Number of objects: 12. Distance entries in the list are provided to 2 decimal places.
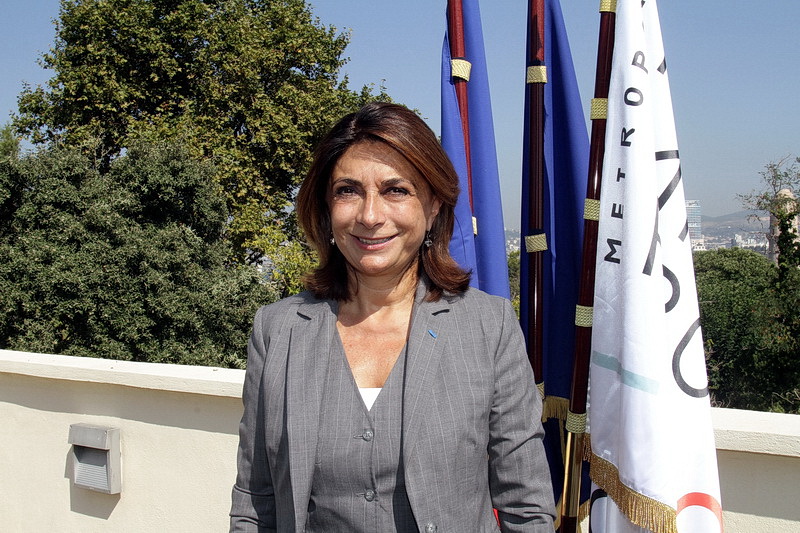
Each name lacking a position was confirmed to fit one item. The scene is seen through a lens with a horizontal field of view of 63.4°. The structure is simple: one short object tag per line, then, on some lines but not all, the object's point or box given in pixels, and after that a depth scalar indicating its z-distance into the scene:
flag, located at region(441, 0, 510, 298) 2.20
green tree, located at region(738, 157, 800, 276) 16.17
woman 1.41
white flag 1.72
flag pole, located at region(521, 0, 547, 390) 2.14
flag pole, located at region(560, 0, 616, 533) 1.96
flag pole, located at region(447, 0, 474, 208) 2.18
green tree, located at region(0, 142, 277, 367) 9.02
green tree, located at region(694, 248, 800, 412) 16.89
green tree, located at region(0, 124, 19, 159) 22.21
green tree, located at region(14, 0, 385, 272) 14.35
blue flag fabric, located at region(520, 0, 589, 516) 2.17
